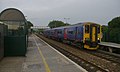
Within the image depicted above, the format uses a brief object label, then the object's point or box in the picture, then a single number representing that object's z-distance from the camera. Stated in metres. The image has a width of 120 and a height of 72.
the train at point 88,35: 8.28
